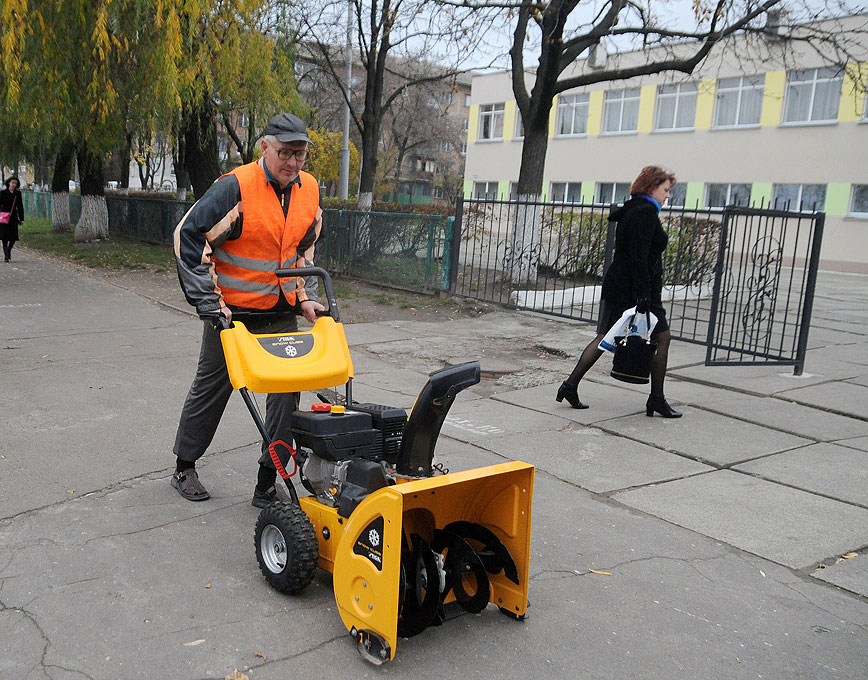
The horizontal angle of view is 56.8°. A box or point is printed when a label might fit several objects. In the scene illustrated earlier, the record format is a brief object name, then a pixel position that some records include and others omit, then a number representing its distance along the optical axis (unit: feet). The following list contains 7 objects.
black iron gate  24.98
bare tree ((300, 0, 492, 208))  58.80
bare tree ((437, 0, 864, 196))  40.01
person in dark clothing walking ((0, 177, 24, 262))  53.78
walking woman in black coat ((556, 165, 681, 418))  19.61
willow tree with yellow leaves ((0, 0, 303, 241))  32.96
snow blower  9.28
